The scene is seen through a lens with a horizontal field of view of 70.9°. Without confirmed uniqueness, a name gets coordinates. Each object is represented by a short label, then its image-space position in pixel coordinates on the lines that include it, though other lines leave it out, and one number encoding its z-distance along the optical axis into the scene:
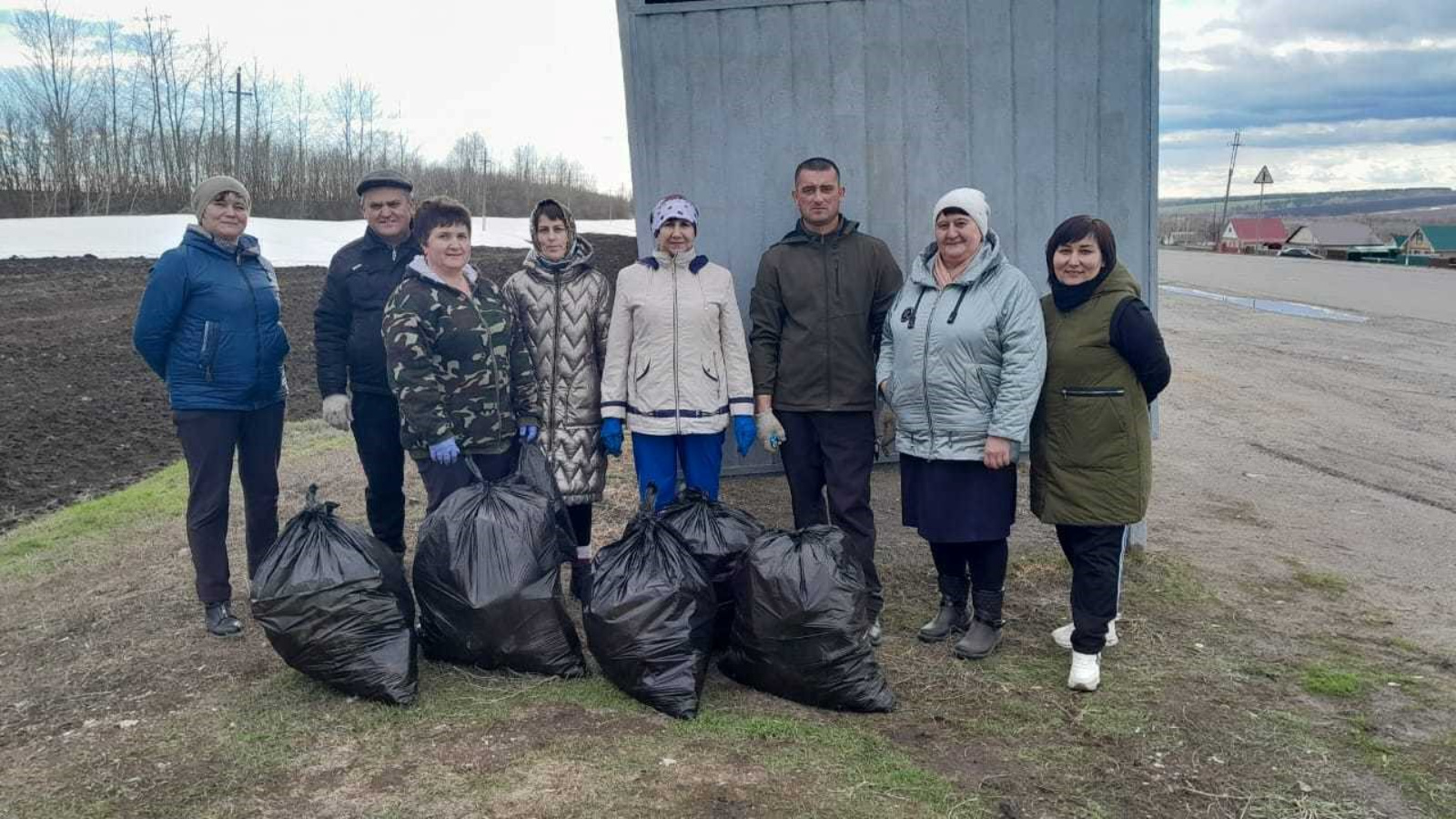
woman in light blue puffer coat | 3.33
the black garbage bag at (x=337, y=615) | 3.15
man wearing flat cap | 4.01
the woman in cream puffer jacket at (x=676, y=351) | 3.73
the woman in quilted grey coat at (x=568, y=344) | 3.88
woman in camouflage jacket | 3.57
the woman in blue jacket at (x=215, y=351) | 3.73
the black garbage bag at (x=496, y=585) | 3.25
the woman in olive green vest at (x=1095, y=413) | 3.27
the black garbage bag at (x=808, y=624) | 3.10
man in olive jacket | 3.77
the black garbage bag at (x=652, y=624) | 3.08
